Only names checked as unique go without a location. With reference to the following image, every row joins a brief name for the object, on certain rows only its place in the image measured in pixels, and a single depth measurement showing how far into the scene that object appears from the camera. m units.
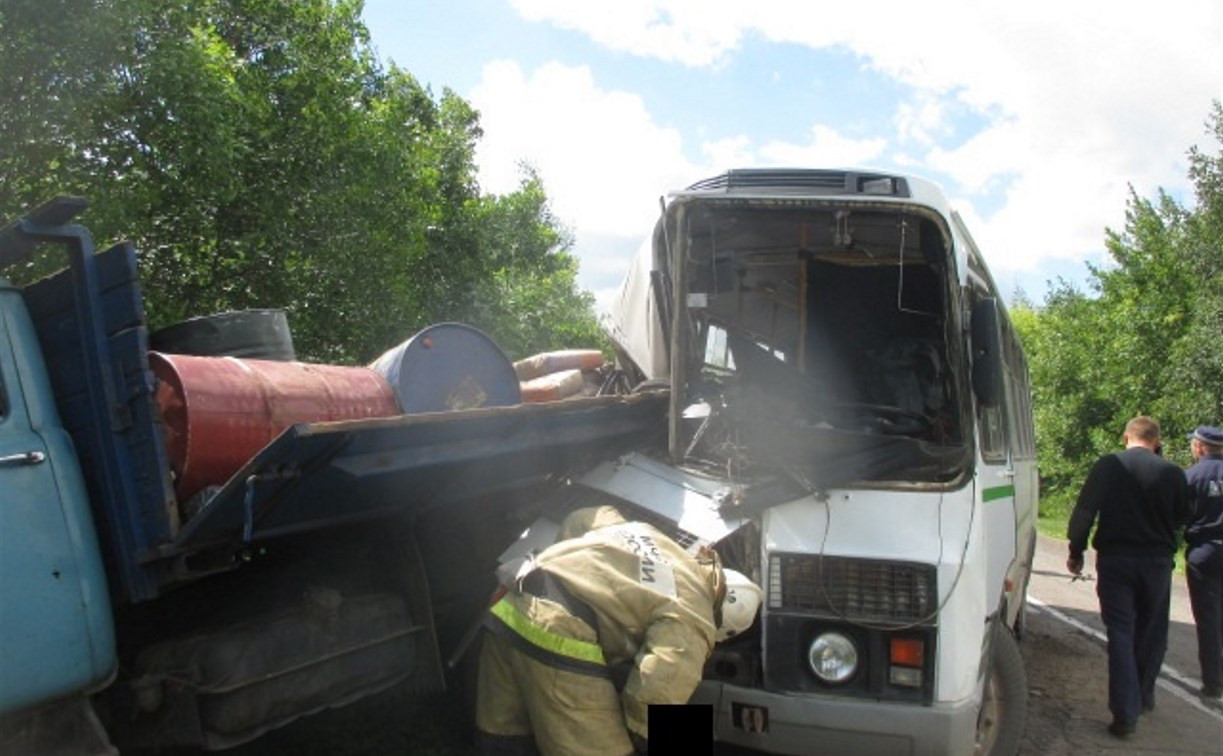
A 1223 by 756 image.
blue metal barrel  4.18
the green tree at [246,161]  7.06
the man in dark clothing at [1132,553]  5.95
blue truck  2.86
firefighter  3.15
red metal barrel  3.24
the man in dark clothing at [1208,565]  6.97
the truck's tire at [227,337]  4.03
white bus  3.83
